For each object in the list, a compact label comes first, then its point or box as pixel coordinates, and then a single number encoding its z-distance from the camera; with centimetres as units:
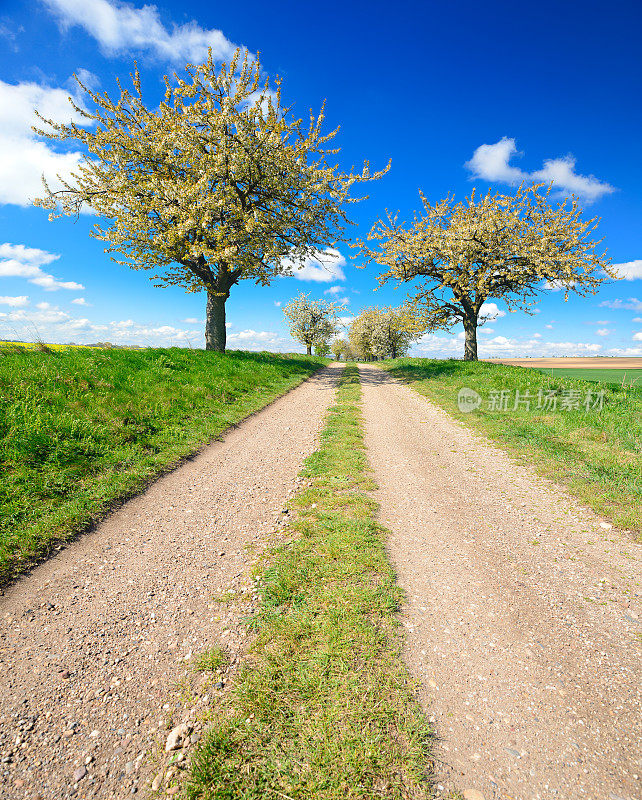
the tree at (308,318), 6047
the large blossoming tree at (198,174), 1914
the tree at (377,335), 7025
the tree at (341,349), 9988
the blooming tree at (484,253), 2358
